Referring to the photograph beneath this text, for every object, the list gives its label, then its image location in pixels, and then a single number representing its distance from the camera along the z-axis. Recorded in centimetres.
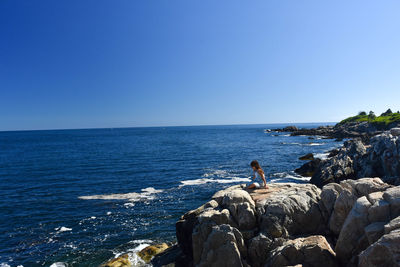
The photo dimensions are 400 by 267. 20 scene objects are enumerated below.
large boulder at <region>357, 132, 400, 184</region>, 2455
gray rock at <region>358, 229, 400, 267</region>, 777
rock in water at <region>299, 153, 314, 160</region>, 5122
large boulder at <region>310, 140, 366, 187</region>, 2895
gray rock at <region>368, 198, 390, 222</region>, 984
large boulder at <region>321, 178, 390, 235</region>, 1227
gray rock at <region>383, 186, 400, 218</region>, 970
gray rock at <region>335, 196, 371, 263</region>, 1014
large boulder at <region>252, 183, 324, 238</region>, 1241
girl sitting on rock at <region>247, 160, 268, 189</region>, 1612
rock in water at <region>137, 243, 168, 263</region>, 1624
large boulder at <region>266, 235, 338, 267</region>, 1030
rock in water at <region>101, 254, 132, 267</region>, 1544
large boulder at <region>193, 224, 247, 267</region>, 1173
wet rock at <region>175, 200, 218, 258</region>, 1423
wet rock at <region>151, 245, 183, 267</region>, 1509
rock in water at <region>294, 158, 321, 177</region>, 3846
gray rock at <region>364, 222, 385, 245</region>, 921
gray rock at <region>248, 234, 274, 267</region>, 1188
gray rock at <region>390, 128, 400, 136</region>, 2747
